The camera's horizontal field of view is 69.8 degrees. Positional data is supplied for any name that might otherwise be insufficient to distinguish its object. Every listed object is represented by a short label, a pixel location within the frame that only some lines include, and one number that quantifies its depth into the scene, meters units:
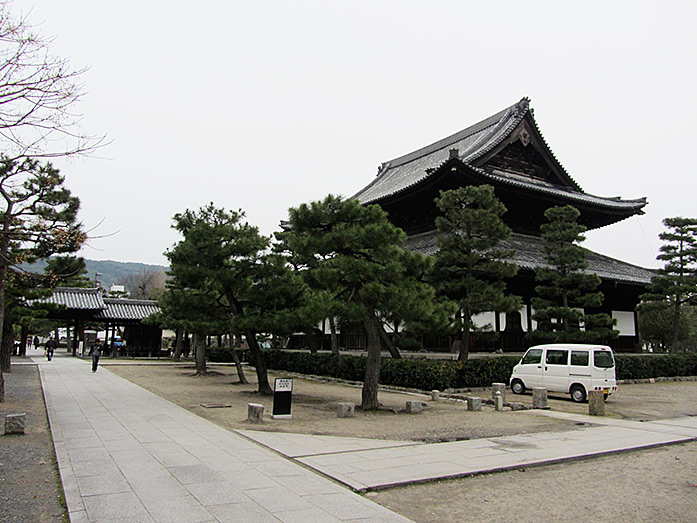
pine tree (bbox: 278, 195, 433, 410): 12.20
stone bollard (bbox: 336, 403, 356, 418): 12.05
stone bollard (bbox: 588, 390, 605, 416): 12.85
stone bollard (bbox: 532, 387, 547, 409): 14.04
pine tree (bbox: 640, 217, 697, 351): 22.69
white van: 15.03
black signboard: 11.48
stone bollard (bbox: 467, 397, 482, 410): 13.39
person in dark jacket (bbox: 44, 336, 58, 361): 31.69
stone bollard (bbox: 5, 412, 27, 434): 9.12
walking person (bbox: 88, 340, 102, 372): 23.36
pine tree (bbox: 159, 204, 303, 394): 15.37
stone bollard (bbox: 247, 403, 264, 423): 10.92
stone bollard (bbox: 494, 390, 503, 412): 13.59
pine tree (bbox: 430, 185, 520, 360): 15.76
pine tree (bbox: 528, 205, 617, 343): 18.47
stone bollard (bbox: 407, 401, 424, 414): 12.70
